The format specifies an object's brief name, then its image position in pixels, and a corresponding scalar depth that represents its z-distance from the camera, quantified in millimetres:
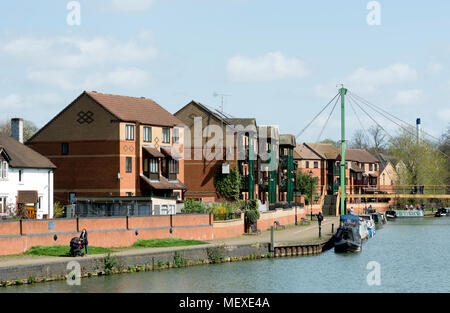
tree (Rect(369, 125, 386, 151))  188375
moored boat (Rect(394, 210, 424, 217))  143875
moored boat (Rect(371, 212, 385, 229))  120525
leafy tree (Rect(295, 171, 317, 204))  129488
